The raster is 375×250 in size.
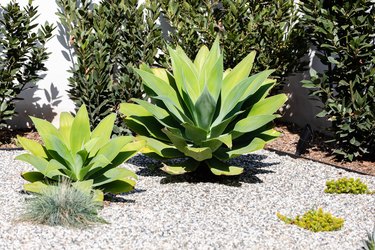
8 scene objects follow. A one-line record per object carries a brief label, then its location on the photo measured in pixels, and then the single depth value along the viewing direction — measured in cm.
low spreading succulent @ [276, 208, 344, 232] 556
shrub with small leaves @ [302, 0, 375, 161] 752
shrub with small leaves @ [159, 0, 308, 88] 835
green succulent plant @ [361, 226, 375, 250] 495
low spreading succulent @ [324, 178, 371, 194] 656
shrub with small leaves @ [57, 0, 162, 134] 807
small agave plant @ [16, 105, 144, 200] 588
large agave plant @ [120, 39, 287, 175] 645
